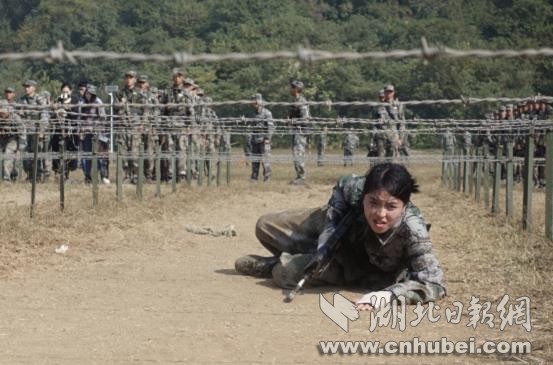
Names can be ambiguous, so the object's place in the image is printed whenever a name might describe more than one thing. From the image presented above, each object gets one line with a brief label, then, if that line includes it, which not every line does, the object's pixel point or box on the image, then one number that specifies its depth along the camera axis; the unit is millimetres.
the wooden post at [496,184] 14227
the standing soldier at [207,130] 20961
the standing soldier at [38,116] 20258
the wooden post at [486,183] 15934
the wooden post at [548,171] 10484
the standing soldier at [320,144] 22578
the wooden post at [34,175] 11400
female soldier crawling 6824
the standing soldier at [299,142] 20767
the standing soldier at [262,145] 22156
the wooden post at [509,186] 13172
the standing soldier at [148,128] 17188
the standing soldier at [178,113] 17531
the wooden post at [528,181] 11367
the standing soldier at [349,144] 26495
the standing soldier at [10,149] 20547
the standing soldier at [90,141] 17914
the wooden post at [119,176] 14552
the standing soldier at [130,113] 17719
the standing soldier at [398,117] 19172
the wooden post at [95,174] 13250
